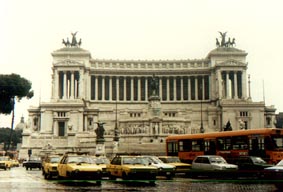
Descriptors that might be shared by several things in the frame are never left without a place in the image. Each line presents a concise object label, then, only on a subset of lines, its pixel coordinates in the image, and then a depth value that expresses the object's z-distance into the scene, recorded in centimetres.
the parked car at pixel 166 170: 3256
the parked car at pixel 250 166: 3167
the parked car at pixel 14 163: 5991
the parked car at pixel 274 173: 2241
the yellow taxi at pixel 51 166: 3186
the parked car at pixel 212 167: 3192
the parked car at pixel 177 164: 3639
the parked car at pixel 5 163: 4888
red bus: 3716
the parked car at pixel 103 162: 3102
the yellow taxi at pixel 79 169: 2700
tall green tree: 8594
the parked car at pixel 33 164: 5259
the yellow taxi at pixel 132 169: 2764
